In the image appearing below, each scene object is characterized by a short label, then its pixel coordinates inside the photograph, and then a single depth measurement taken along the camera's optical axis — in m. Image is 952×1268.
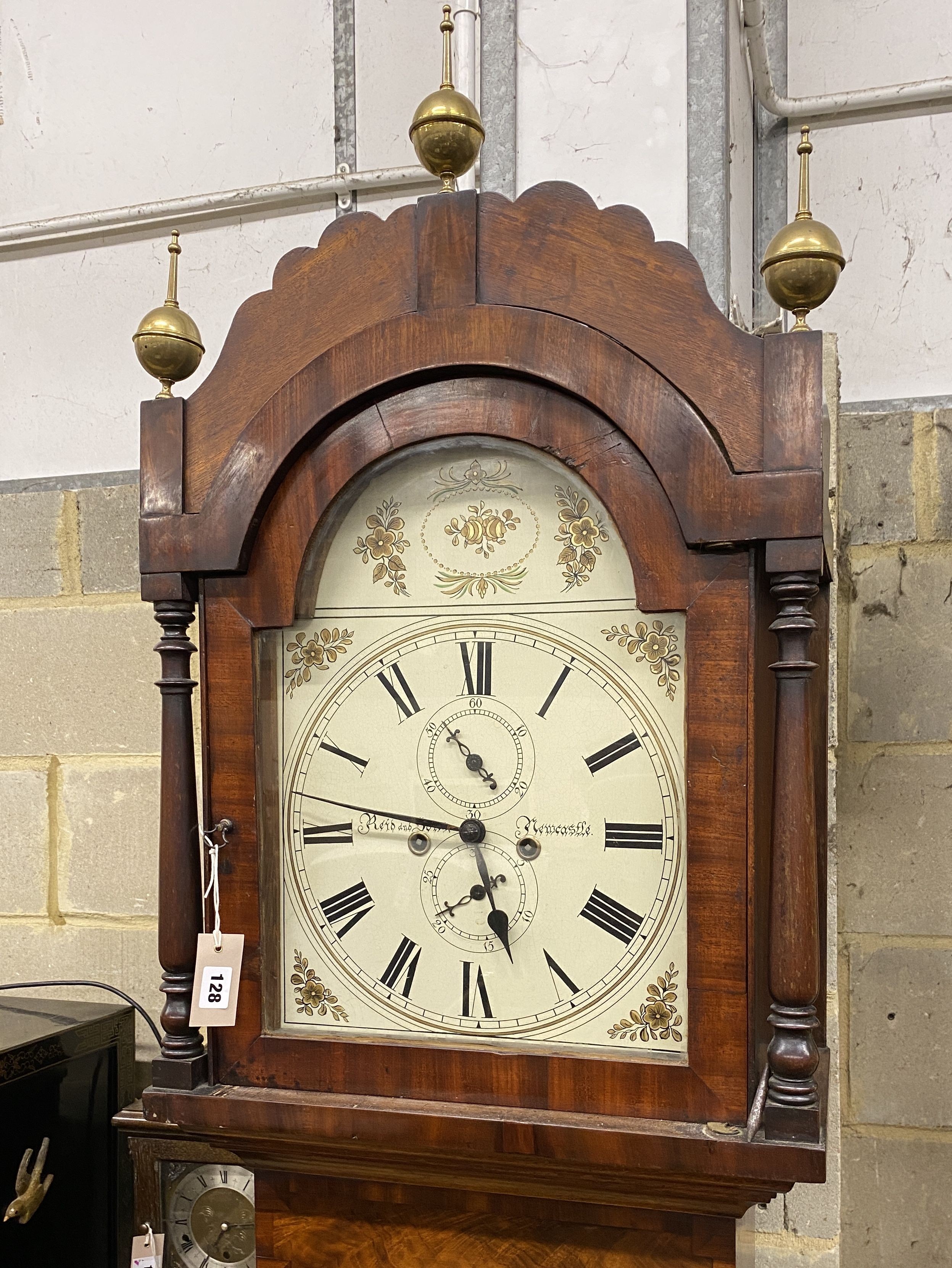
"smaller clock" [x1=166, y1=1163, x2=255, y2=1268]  1.29
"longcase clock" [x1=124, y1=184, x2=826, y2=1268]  0.74
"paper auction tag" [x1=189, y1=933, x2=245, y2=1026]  0.83
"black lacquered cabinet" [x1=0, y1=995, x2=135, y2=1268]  1.23
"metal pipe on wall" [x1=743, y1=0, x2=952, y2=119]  1.23
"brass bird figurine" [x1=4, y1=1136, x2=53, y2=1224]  1.22
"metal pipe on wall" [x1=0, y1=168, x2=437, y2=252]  1.41
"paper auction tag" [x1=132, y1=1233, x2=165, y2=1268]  1.22
